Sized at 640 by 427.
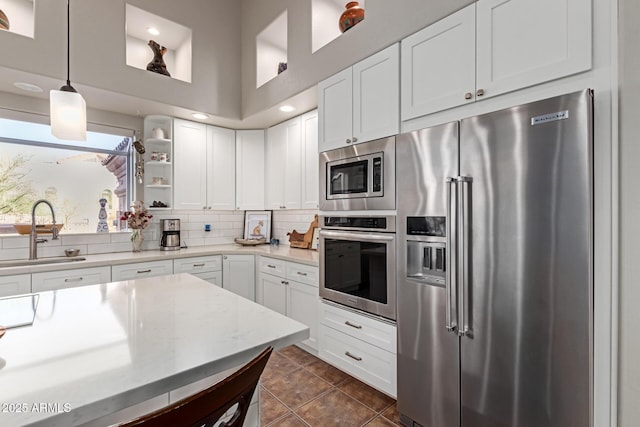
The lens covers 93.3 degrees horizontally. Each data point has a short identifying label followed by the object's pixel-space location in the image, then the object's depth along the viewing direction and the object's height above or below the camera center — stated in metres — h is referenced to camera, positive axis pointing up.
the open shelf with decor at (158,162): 3.46 +0.57
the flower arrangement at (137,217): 3.27 -0.05
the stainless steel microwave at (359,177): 1.98 +0.26
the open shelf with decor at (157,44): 3.24 +1.99
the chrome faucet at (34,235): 2.71 -0.21
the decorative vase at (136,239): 3.36 -0.30
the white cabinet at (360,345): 1.96 -0.96
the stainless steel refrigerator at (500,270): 1.22 -0.27
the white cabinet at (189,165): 3.50 +0.57
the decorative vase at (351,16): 2.39 +1.57
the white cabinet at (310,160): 3.12 +0.55
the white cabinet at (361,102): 2.00 +0.81
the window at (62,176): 2.84 +0.37
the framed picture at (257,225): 4.10 -0.18
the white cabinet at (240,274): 3.44 -0.71
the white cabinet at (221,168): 3.75 +0.56
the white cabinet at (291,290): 2.69 -0.76
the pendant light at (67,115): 1.28 +0.42
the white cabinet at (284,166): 3.39 +0.55
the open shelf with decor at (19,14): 2.76 +1.84
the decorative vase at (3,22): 2.43 +1.55
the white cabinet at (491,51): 1.28 +0.80
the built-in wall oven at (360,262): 1.96 -0.36
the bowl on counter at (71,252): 2.97 -0.40
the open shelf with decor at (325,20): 2.75 +1.81
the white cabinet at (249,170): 3.93 +0.55
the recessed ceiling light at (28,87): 2.60 +1.10
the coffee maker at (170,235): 3.51 -0.27
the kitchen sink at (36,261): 2.68 -0.45
